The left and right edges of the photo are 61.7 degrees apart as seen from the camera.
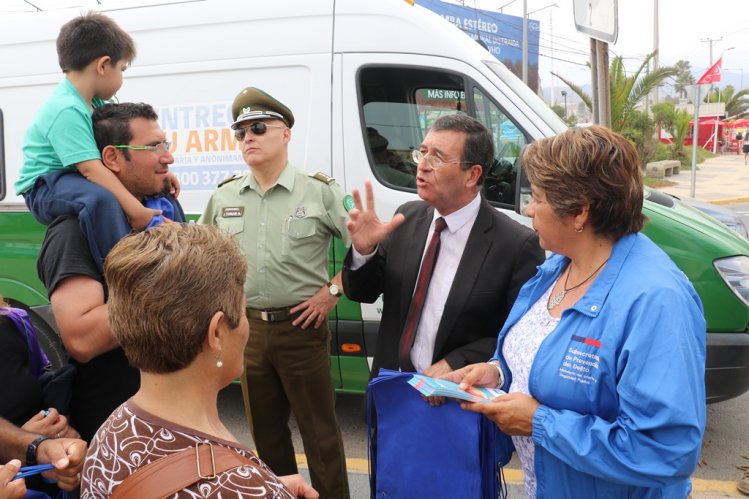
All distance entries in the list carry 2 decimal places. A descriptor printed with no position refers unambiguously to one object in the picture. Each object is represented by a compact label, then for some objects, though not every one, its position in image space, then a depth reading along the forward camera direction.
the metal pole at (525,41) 28.14
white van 3.81
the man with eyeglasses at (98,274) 2.02
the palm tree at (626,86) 16.49
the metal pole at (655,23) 31.27
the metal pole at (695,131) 13.46
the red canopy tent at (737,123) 40.40
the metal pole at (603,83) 4.87
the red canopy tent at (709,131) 36.62
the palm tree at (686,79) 57.31
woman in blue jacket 1.56
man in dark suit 2.42
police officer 3.08
